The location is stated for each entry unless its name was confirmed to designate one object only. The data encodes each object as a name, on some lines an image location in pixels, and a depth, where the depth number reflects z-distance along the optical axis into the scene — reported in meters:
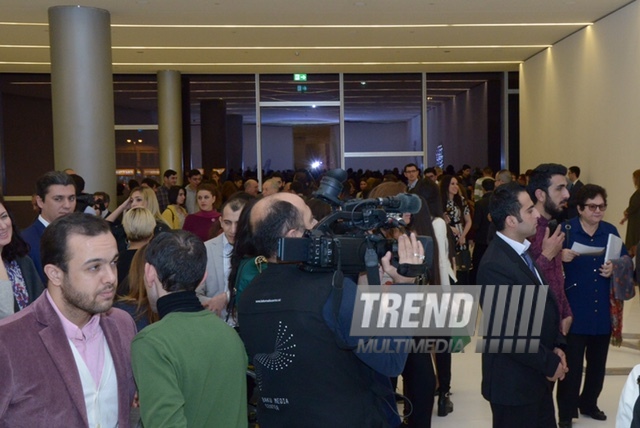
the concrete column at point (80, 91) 10.05
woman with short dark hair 5.05
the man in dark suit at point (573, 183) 8.83
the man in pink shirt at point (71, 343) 2.13
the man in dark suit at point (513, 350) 3.78
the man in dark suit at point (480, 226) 9.24
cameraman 2.47
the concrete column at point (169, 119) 17.03
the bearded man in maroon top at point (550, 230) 4.43
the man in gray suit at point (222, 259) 4.50
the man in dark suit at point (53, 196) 4.64
